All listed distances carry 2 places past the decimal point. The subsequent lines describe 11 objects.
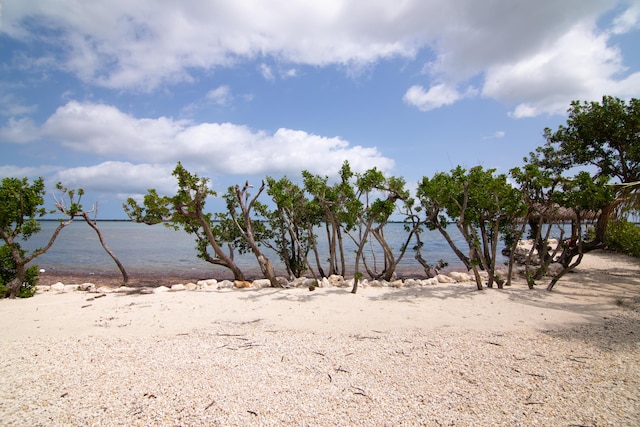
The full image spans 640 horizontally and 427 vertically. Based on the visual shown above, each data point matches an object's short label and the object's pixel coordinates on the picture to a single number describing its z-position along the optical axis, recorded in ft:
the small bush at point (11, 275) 32.73
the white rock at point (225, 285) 40.68
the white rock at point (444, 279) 42.45
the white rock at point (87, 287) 41.50
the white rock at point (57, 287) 39.92
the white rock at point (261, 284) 40.12
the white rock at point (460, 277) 42.54
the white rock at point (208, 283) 42.31
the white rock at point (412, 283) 39.89
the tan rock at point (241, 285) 39.37
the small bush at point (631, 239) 51.34
